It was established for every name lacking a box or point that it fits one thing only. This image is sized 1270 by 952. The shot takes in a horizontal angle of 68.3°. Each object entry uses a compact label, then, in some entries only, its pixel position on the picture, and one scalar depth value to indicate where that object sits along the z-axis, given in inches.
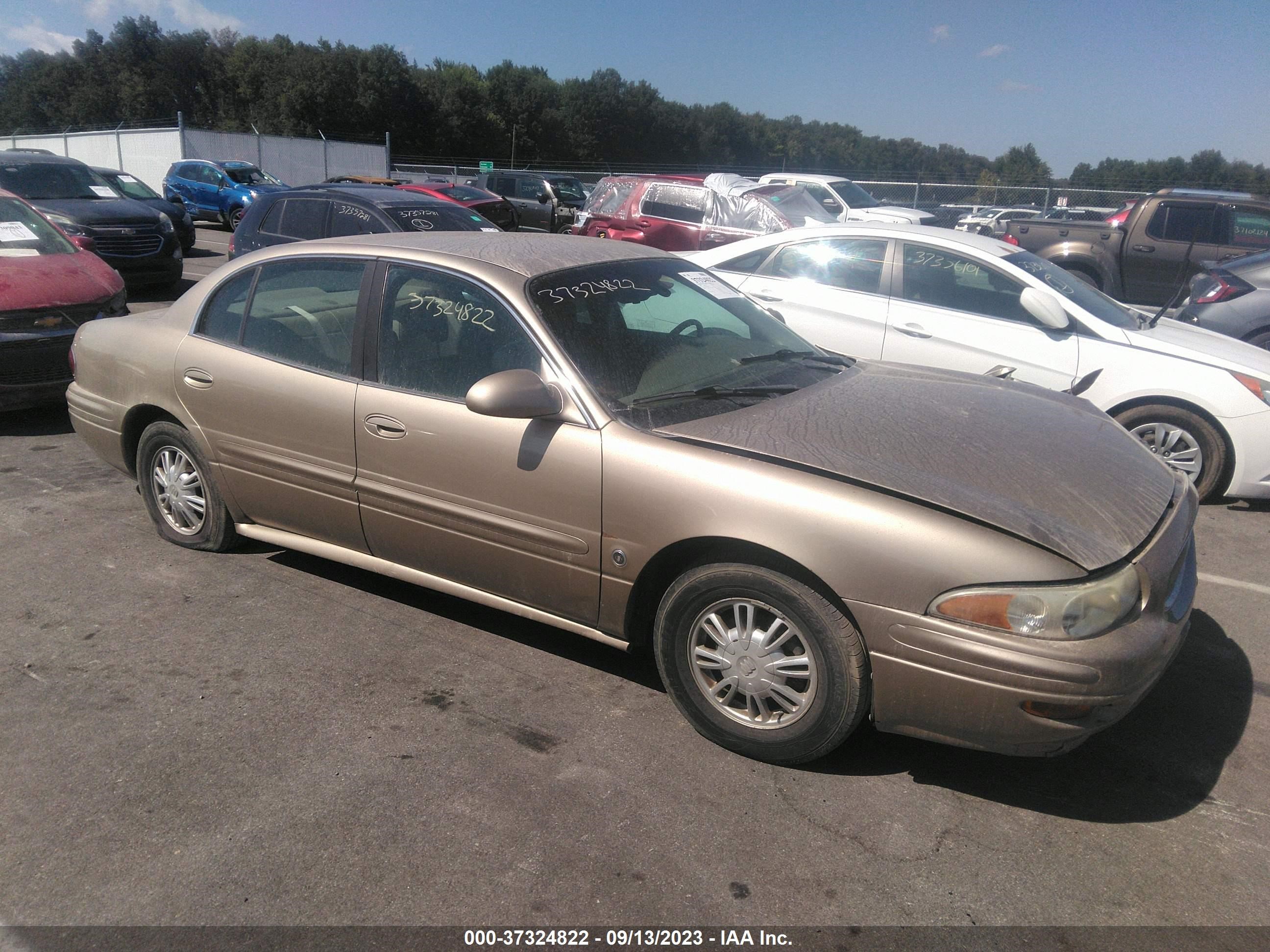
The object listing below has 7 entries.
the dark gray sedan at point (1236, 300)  326.3
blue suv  882.8
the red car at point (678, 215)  522.3
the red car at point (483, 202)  757.9
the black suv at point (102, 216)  469.1
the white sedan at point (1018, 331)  221.5
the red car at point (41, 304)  256.1
